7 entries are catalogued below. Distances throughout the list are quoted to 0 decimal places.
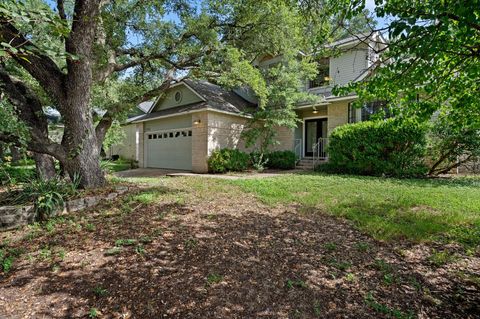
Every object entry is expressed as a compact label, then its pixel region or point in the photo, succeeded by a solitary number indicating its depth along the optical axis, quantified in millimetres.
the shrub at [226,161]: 12383
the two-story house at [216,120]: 13070
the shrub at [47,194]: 4934
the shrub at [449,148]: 9094
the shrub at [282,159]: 13750
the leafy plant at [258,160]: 13648
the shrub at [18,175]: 6537
